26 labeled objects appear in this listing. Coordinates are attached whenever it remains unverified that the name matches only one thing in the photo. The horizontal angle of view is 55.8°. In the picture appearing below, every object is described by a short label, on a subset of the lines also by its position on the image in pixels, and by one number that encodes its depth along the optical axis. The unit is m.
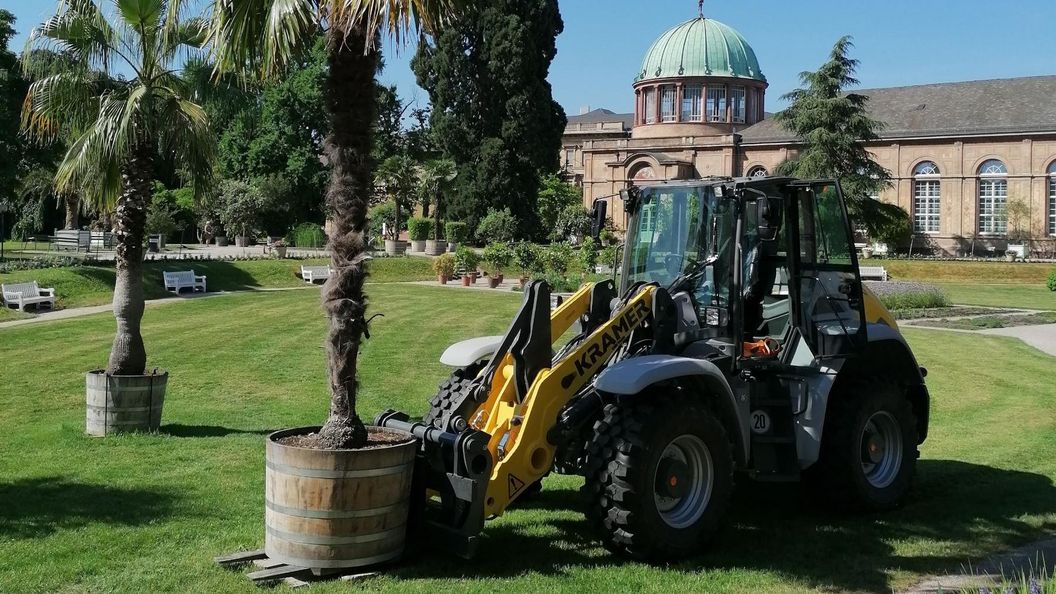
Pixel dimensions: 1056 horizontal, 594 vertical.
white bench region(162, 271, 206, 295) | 30.84
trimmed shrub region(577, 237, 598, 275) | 34.25
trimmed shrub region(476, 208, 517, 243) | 51.38
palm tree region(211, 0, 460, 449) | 6.09
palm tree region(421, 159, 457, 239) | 55.09
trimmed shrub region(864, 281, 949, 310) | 29.33
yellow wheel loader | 6.26
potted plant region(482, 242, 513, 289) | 37.19
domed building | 65.19
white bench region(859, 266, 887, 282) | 35.91
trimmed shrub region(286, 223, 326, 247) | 49.22
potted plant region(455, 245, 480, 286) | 36.91
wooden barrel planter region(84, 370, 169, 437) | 10.83
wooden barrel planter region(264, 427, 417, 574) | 5.83
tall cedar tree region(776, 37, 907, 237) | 52.38
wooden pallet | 5.87
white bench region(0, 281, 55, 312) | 24.84
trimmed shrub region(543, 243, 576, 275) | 34.97
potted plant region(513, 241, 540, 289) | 36.81
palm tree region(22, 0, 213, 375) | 11.00
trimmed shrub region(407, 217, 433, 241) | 56.81
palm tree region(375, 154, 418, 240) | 55.31
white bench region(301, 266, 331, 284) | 36.38
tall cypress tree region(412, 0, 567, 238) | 54.06
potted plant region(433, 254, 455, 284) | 36.59
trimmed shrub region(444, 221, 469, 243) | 54.38
